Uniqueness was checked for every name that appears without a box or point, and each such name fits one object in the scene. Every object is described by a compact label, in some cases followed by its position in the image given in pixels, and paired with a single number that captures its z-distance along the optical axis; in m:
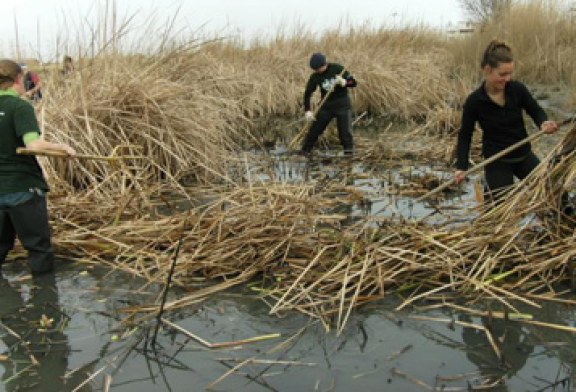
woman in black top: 3.66
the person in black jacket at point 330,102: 7.64
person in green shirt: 3.28
